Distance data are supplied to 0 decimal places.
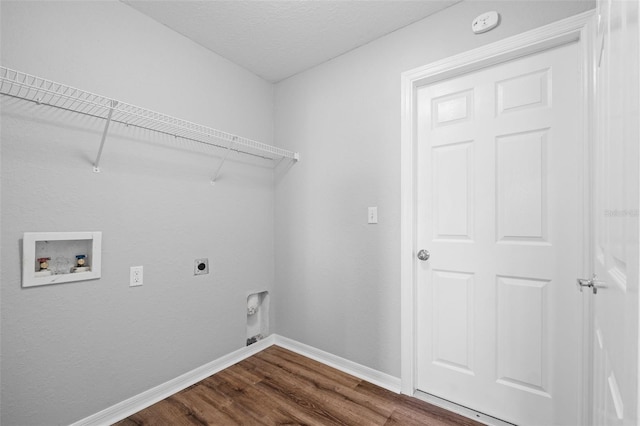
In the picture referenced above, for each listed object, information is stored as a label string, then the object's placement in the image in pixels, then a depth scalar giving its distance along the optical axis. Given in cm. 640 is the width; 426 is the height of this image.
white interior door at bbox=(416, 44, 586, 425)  140
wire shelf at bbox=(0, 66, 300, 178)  131
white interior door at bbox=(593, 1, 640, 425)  40
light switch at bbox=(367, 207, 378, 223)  197
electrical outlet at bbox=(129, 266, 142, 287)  167
